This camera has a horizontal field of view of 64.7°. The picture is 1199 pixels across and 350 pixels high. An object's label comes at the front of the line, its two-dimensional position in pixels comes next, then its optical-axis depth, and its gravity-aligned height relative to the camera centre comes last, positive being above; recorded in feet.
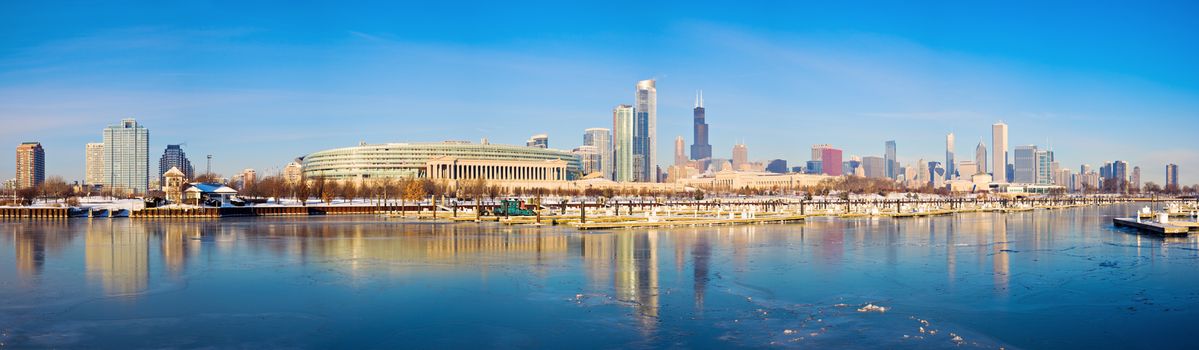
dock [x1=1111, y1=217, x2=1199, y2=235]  133.49 -6.70
